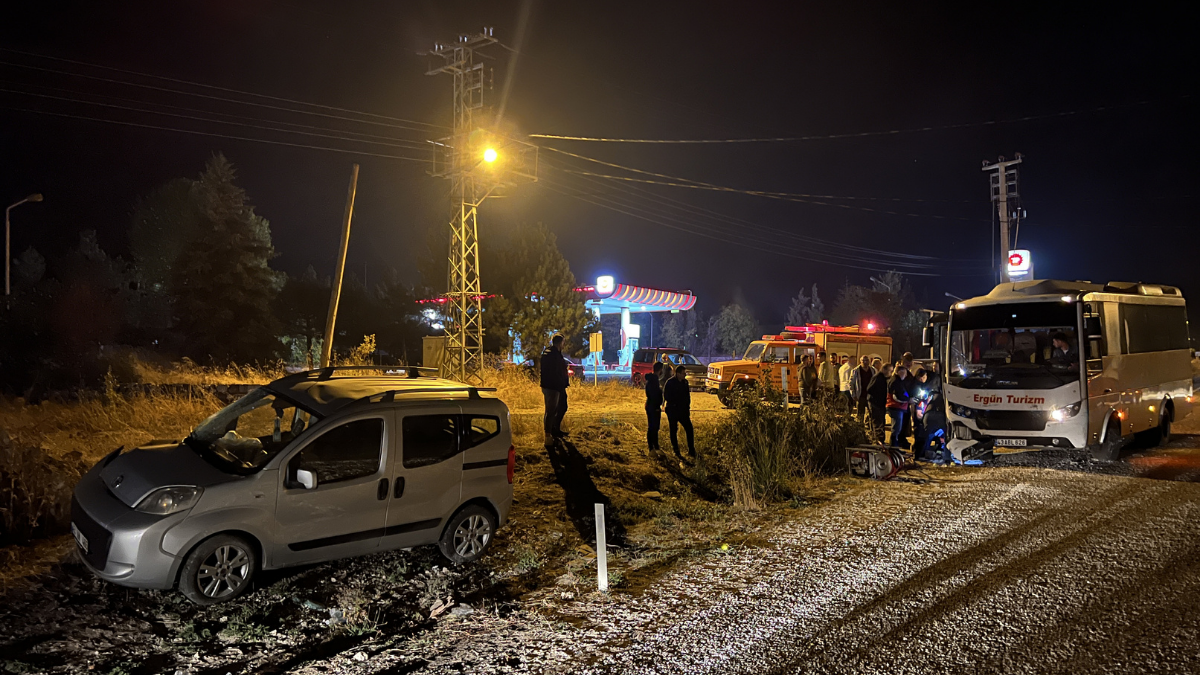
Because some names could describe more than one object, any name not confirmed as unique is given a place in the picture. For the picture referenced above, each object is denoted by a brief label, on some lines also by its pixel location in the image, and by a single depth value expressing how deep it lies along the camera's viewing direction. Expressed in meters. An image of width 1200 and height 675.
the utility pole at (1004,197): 29.73
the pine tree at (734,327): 105.69
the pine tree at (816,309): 101.31
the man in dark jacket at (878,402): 13.56
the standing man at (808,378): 17.98
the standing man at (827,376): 18.20
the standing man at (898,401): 13.33
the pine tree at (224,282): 40.09
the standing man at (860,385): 16.02
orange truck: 21.95
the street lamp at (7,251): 27.21
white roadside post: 6.25
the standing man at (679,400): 12.38
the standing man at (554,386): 12.90
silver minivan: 5.43
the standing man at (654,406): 12.70
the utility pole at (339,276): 16.02
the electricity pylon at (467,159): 22.30
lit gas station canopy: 44.44
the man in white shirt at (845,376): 17.73
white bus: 11.31
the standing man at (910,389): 13.26
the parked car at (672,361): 26.73
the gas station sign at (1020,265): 34.09
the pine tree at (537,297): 37.50
